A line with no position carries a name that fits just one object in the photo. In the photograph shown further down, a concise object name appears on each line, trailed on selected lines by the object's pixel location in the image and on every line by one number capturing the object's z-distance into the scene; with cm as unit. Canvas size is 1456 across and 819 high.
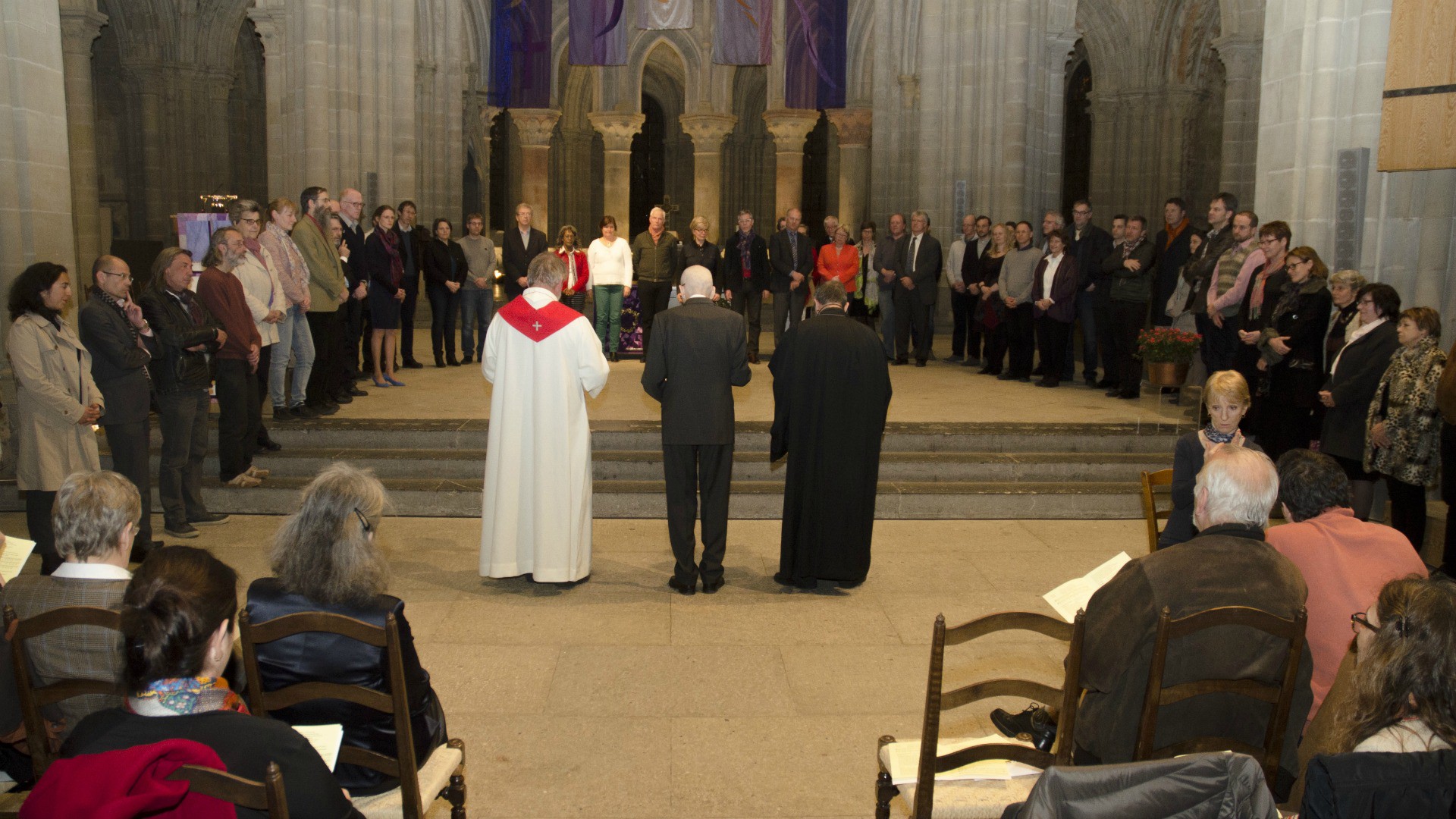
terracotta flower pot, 832
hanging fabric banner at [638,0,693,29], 1638
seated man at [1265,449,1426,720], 340
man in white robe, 588
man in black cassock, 595
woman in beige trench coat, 560
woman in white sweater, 1193
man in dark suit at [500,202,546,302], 1190
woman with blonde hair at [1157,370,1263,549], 463
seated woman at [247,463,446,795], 288
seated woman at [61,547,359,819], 221
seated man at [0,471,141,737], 302
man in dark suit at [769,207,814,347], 1216
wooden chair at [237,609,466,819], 273
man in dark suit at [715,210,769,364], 1243
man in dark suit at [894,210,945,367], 1208
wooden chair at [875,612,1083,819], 281
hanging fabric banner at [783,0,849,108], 1697
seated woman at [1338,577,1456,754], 232
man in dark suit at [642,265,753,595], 589
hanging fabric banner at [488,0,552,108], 1733
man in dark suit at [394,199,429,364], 1095
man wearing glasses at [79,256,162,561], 596
